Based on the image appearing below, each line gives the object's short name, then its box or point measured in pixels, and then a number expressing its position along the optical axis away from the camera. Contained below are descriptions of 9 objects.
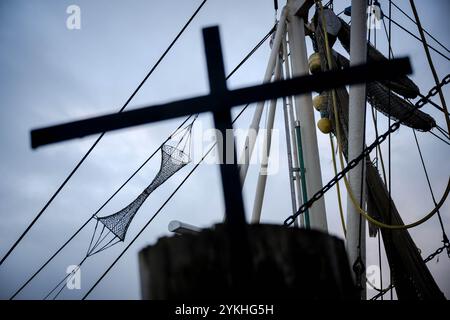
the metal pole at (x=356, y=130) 3.81
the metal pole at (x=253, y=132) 4.55
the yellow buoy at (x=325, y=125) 5.50
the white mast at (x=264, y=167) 5.13
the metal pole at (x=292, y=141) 4.63
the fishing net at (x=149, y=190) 6.24
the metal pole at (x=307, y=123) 4.58
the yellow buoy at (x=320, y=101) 5.83
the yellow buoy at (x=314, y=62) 5.69
